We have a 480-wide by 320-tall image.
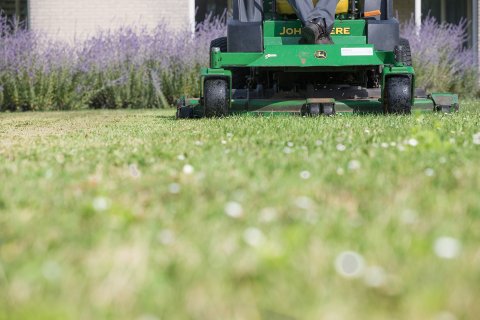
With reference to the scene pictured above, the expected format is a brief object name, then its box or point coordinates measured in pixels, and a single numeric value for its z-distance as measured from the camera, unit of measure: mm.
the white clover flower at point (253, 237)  3528
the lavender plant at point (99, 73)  18806
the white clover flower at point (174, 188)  5005
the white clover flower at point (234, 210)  4252
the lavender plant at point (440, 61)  20667
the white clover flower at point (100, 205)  4328
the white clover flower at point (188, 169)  5715
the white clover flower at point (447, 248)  3327
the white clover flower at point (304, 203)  4391
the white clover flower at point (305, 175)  5435
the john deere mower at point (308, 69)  11948
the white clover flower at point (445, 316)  2697
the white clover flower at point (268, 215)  4138
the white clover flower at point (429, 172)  5513
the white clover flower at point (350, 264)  3087
